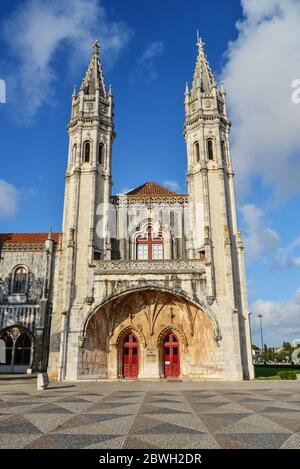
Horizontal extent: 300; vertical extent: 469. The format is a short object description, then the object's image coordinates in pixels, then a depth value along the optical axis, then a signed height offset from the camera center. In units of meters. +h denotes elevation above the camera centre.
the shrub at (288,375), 22.78 -1.65
